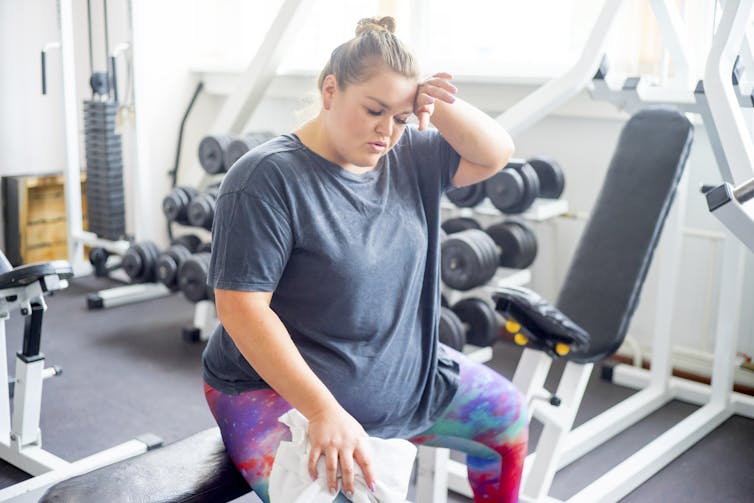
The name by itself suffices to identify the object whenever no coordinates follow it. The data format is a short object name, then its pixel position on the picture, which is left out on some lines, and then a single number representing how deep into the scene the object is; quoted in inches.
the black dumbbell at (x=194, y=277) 132.5
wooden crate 170.6
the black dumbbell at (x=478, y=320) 120.4
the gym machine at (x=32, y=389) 87.7
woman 50.4
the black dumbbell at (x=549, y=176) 124.8
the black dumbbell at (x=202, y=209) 138.5
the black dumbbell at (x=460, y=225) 128.3
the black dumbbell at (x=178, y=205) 145.5
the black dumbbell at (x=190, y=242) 151.6
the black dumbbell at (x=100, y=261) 167.3
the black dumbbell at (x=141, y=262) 149.6
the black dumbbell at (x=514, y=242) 122.1
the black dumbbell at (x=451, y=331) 113.2
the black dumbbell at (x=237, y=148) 142.0
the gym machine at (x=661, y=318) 80.6
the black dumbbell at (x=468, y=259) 113.9
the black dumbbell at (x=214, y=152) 144.6
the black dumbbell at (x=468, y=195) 124.0
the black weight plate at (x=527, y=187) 118.3
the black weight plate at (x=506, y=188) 117.0
